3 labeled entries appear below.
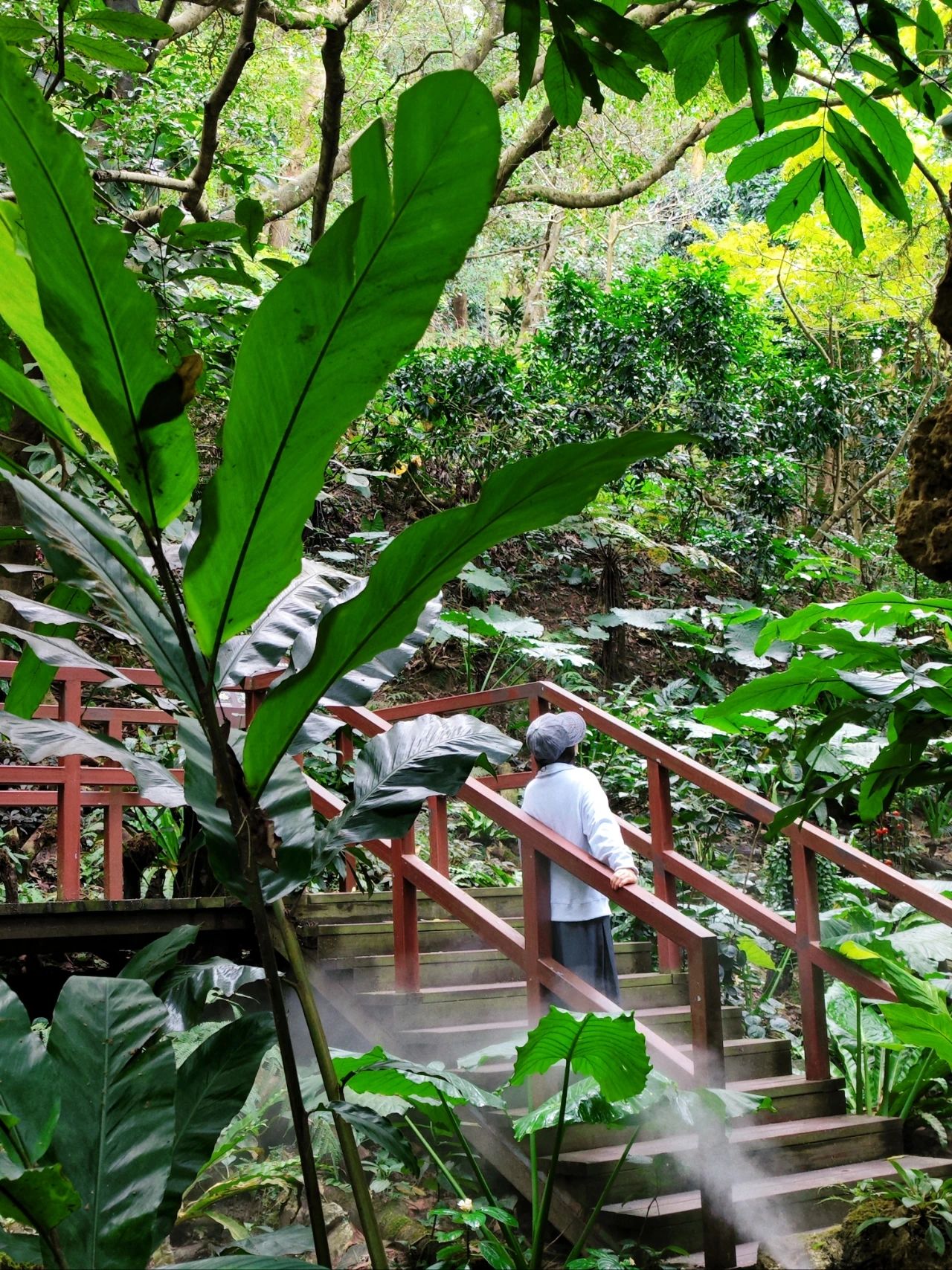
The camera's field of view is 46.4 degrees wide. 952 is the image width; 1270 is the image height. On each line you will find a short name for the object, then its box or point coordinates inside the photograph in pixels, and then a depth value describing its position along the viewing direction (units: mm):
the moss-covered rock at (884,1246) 3248
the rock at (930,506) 1505
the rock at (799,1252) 3217
